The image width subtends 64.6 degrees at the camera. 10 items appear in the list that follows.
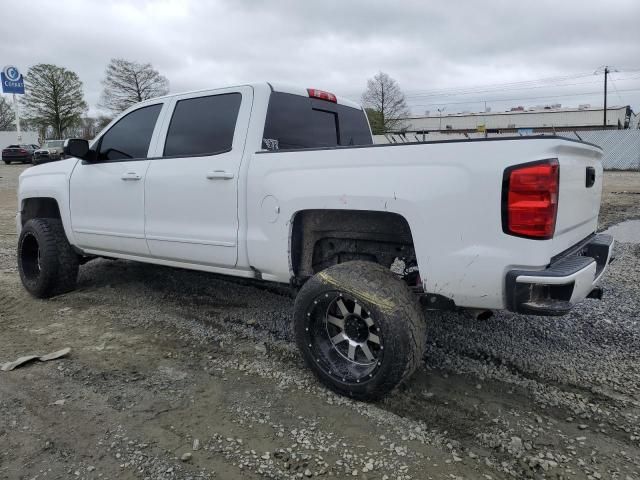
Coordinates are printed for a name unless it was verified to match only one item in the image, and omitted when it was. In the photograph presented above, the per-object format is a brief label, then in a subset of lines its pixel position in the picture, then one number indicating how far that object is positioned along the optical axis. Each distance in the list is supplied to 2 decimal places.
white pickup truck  2.55
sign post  36.81
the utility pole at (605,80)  57.09
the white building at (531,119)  71.94
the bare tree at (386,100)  57.34
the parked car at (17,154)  36.75
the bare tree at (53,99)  51.81
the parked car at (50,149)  32.78
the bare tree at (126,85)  50.81
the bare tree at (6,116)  72.94
